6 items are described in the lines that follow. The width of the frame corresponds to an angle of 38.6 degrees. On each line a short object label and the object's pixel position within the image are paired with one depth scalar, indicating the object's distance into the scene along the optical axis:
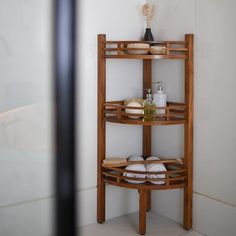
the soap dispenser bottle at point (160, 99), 1.48
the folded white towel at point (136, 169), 1.44
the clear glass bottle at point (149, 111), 1.41
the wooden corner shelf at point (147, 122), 1.42
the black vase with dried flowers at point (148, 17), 1.57
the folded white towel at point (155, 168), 1.43
